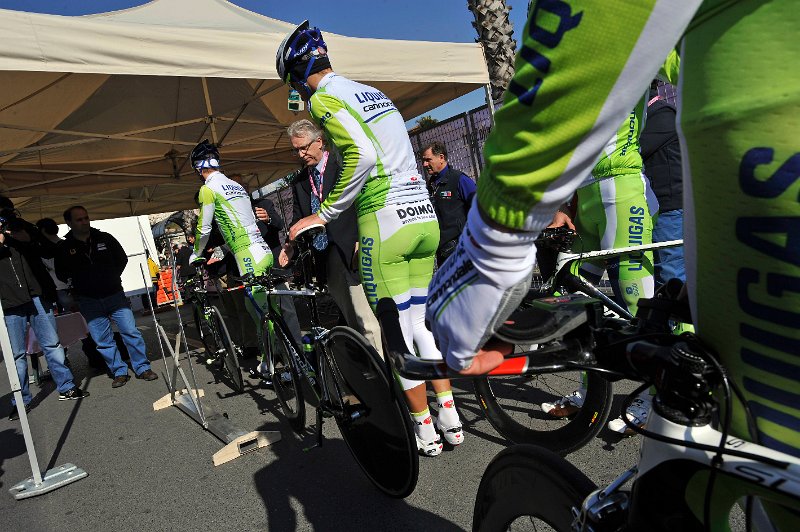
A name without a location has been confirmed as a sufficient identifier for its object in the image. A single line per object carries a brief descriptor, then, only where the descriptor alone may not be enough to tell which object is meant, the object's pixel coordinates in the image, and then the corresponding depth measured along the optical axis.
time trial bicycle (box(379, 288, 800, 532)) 0.68
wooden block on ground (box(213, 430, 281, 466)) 3.40
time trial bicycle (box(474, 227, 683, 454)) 2.49
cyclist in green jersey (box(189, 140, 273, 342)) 4.51
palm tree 9.01
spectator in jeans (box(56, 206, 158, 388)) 6.23
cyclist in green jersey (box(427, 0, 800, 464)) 0.60
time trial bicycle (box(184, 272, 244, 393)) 5.12
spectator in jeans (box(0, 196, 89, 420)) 5.58
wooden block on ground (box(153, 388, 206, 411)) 5.01
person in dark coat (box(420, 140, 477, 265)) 4.84
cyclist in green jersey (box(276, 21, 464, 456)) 2.56
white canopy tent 3.88
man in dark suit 3.42
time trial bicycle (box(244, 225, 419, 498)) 2.36
